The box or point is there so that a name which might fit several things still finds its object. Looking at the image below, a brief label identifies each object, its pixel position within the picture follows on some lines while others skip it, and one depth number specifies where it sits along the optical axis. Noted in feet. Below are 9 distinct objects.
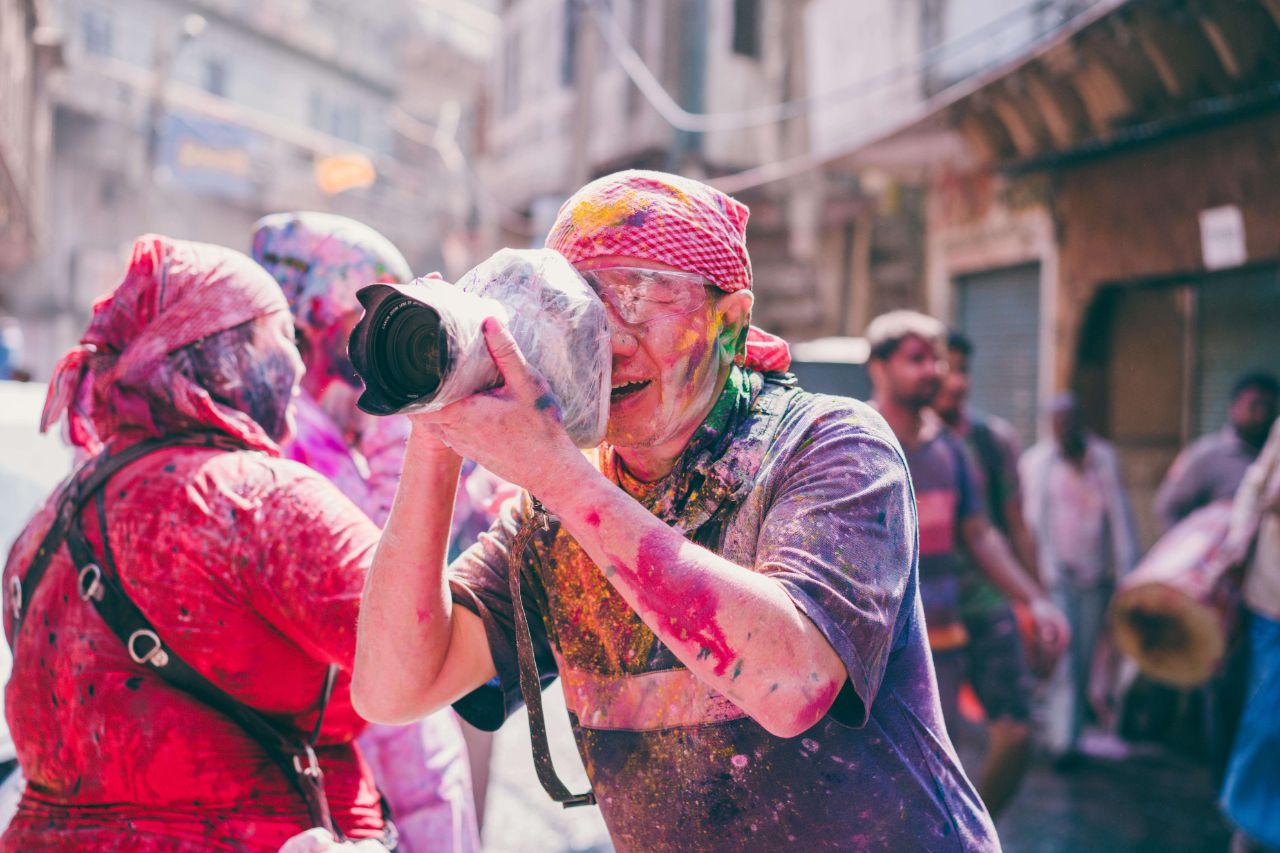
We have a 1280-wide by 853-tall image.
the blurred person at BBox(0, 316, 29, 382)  24.68
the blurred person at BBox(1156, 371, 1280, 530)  18.70
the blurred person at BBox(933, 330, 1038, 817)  14.29
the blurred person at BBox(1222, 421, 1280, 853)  12.89
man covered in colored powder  4.03
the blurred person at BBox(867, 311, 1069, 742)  13.80
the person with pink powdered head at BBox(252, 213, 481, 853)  8.00
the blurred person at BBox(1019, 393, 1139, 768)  20.08
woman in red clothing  5.59
